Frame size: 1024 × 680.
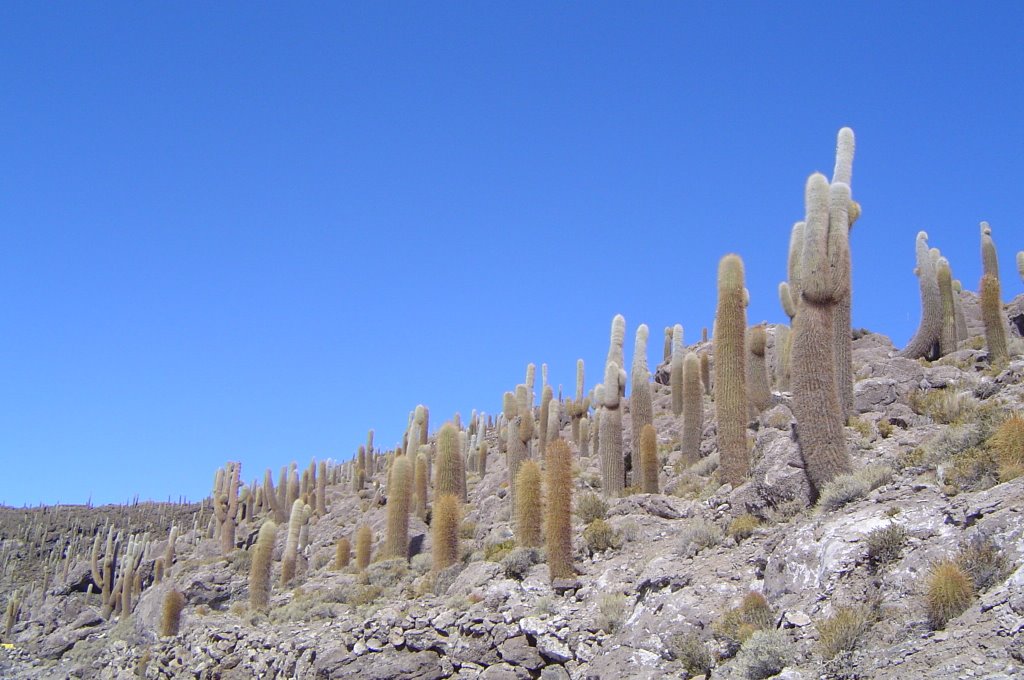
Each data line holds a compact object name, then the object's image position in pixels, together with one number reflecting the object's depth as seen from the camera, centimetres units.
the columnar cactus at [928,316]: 2283
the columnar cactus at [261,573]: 2598
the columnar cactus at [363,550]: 2561
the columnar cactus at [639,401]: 2227
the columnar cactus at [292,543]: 2831
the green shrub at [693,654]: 1134
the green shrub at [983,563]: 914
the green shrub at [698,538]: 1456
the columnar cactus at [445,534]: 2006
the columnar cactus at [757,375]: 2195
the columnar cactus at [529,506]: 1828
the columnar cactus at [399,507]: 2477
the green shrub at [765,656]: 1002
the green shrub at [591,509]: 1906
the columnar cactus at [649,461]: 1931
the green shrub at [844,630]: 960
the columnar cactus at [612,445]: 2131
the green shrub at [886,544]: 1075
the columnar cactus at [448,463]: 2372
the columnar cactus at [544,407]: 3112
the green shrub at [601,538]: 1686
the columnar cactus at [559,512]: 1627
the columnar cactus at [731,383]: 1753
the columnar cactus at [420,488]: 2847
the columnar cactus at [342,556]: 2773
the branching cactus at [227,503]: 4022
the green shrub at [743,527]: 1439
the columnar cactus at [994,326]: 1912
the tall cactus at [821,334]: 1450
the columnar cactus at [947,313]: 2256
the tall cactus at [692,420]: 2141
